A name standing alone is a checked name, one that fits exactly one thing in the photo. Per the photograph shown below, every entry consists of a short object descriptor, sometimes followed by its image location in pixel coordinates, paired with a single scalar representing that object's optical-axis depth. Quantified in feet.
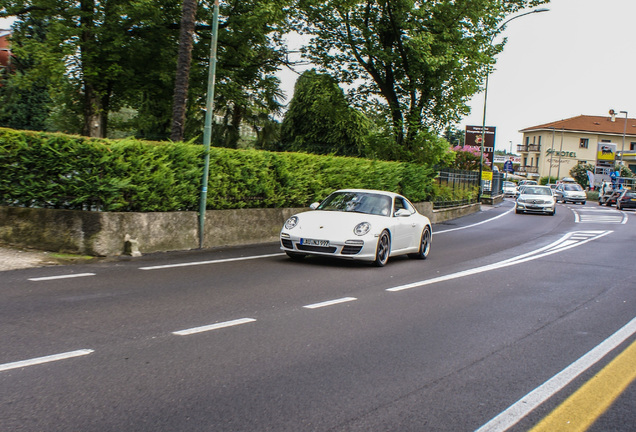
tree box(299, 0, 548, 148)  98.43
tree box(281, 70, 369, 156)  133.18
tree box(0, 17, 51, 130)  115.55
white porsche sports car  36.29
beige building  350.64
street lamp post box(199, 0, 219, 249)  42.98
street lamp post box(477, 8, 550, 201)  142.92
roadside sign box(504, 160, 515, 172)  172.18
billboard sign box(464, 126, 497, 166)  162.81
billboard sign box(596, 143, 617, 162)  307.78
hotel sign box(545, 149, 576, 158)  346.01
